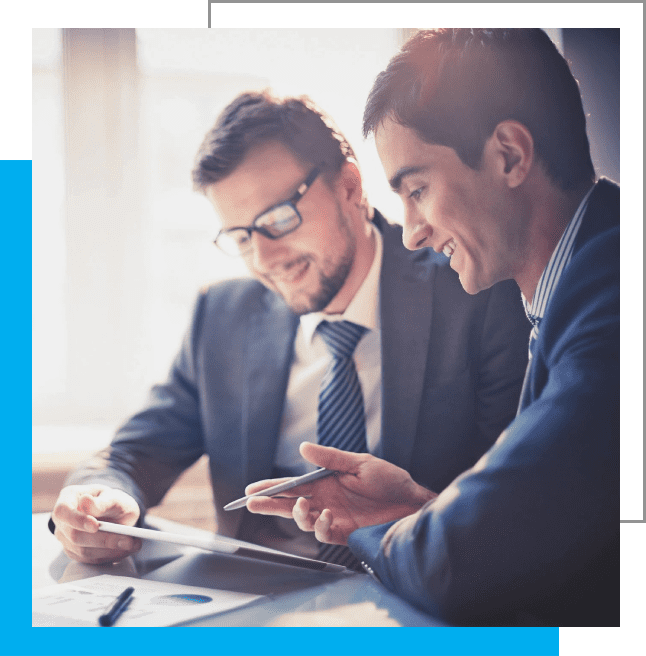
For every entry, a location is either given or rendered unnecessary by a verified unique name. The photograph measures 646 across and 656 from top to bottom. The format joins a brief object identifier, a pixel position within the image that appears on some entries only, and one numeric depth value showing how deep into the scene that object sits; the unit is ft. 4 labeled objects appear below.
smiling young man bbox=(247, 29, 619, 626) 4.15
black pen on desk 4.05
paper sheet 3.99
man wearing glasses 4.60
